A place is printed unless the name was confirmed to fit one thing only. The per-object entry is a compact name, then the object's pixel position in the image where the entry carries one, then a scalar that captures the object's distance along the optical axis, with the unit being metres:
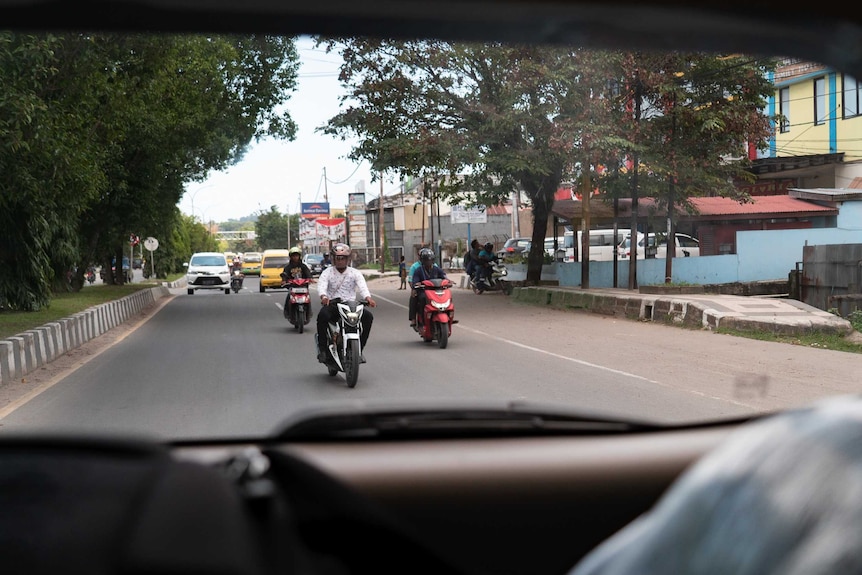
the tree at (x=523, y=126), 20.66
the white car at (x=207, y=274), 39.47
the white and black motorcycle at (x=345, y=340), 10.47
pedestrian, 36.84
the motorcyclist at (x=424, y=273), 14.75
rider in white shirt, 11.29
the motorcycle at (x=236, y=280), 41.21
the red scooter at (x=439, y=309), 14.38
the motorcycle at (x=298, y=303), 17.41
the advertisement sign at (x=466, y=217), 43.91
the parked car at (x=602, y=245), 38.91
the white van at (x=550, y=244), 45.72
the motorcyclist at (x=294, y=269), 18.42
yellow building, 26.12
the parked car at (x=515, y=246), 47.14
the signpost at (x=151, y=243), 44.16
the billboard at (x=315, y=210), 97.40
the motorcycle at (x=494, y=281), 31.58
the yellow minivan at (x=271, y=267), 42.47
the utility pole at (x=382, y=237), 53.71
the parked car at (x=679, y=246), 36.09
